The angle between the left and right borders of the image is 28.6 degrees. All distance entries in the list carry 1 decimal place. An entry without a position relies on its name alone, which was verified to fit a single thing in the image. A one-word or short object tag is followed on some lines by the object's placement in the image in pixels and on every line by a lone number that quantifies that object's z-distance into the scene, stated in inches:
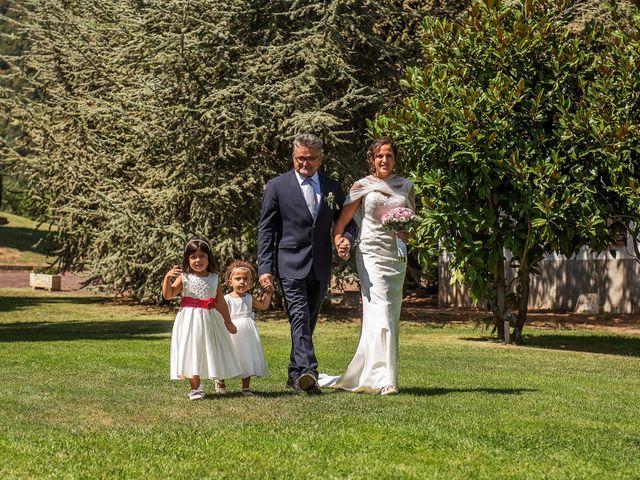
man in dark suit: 422.6
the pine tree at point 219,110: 1025.5
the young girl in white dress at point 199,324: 406.3
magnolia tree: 737.0
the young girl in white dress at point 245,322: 424.2
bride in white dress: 433.1
